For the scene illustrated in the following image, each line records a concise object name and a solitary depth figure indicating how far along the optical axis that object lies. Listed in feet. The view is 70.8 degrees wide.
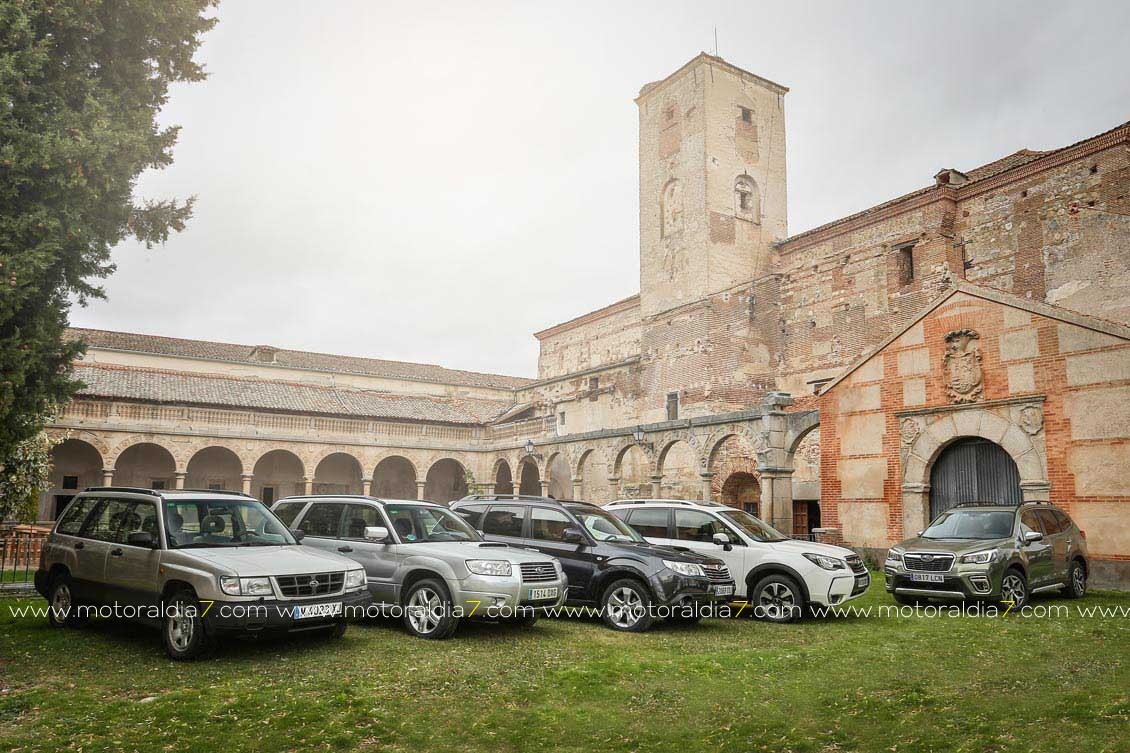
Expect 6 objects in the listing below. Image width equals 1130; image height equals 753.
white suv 33.78
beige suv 23.15
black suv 30.66
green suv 35.73
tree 27.25
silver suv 27.71
